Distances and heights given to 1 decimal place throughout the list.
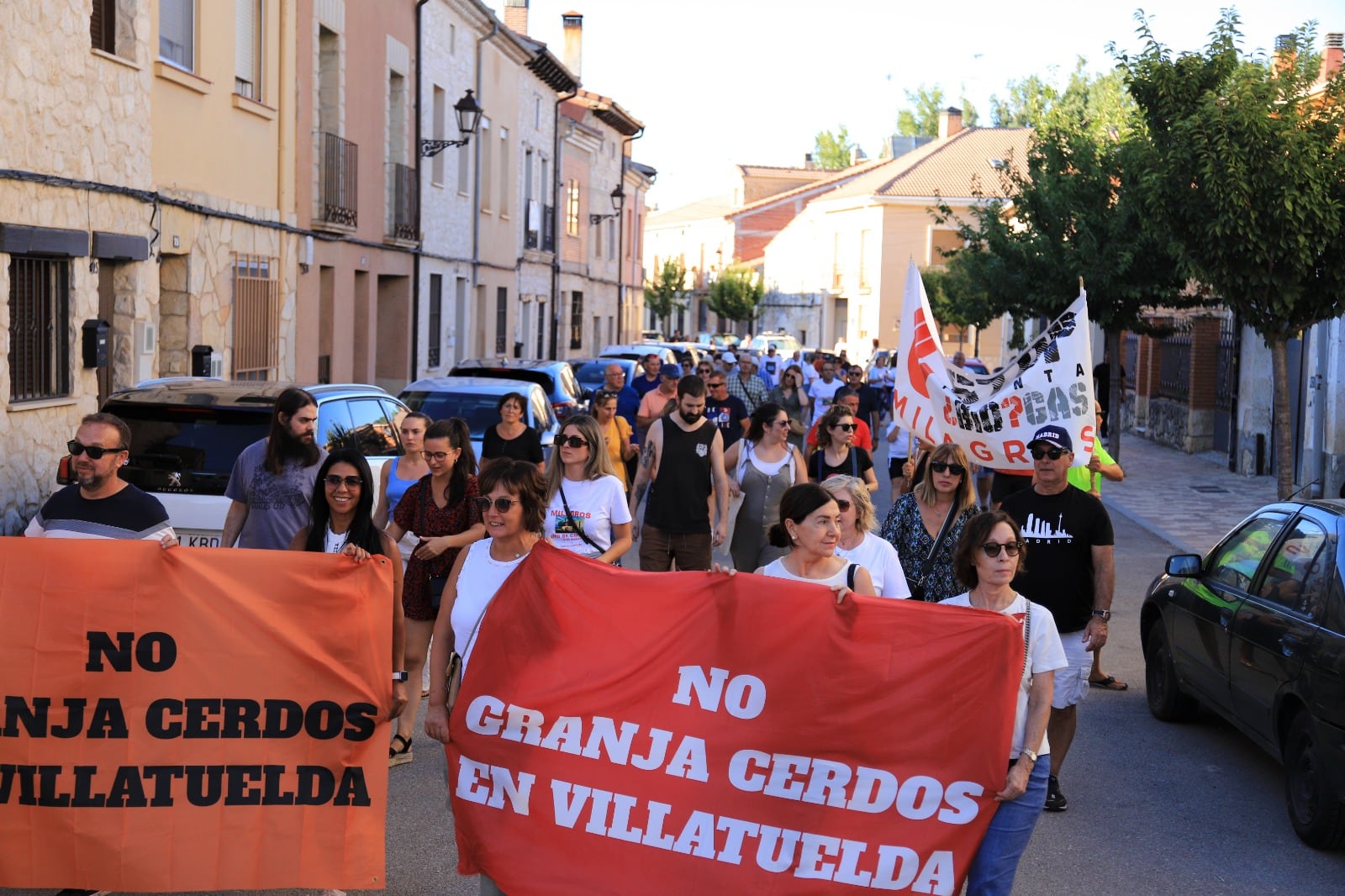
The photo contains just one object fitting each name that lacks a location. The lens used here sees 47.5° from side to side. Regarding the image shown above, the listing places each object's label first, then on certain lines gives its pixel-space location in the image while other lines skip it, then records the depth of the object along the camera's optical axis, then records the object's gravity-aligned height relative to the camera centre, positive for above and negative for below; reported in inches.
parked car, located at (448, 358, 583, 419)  660.7 -12.6
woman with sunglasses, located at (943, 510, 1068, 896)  189.8 -42.3
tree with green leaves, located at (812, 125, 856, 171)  4608.8 +617.3
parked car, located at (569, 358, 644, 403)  1093.6 -18.1
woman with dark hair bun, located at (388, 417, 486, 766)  290.5 -34.8
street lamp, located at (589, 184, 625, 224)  1919.3 +191.6
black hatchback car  255.1 -53.3
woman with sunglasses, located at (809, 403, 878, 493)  368.2 -22.8
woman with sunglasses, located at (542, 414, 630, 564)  281.6 -28.5
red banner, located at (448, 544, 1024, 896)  192.1 -50.3
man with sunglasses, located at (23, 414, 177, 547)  233.9 -26.2
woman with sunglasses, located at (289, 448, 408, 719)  241.8 -28.0
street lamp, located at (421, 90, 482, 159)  948.6 +143.4
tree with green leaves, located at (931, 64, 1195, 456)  901.8 +70.3
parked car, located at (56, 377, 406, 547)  328.8 -23.9
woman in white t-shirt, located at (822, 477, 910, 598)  230.7 -29.7
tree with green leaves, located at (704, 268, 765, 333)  3501.5 +130.5
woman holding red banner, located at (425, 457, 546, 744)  210.2 -30.3
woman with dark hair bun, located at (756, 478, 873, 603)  212.2 -26.5
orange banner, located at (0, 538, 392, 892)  207.9 -53.4
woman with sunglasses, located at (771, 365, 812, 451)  643.5 -18.2
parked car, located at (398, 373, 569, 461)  548.4 -21.2
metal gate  1060.8 -15.9
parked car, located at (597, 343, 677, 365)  1279.5 -4.2
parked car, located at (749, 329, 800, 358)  2414.1 +15.7
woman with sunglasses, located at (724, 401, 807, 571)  361.7 -30.8
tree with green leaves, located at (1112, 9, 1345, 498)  515.8 +61.3
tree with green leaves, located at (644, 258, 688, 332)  3489.2 +136.7
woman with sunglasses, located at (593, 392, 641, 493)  485.4 -27.7
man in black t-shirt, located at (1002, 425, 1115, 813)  277.9 -35.5
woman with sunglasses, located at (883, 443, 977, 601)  277.3 -29.9
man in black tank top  371.2 -34.9
